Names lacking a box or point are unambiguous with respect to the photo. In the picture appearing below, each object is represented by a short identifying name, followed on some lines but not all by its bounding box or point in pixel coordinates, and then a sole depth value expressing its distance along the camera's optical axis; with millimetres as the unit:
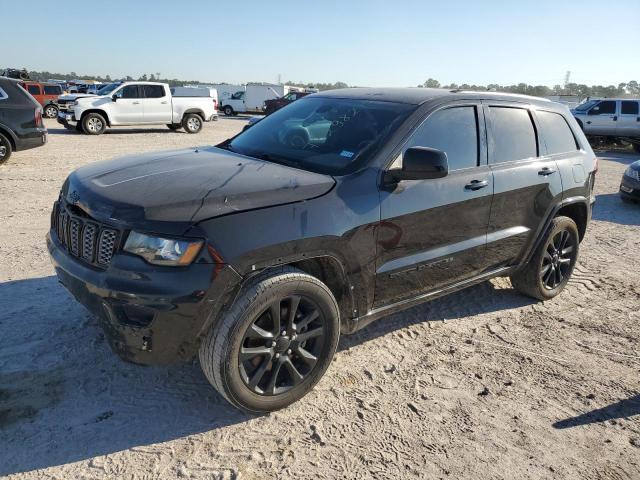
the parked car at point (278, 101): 28500
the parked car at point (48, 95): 22906
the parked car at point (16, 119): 9945
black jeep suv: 2539
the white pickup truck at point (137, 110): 17109
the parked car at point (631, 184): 9473
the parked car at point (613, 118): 19078
